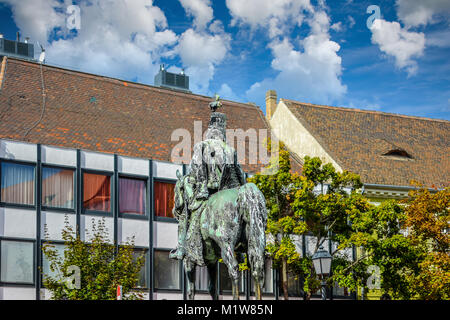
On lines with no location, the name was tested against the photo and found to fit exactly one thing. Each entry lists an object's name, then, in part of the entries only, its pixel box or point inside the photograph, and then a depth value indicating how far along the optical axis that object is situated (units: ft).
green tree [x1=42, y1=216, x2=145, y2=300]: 86.48
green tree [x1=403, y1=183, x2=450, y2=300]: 95.40
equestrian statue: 41.91
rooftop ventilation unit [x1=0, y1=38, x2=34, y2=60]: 145.28
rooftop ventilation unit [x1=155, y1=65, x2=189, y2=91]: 161.80
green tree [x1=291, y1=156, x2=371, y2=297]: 102.32
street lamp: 71.51
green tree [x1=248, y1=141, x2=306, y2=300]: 100.12
